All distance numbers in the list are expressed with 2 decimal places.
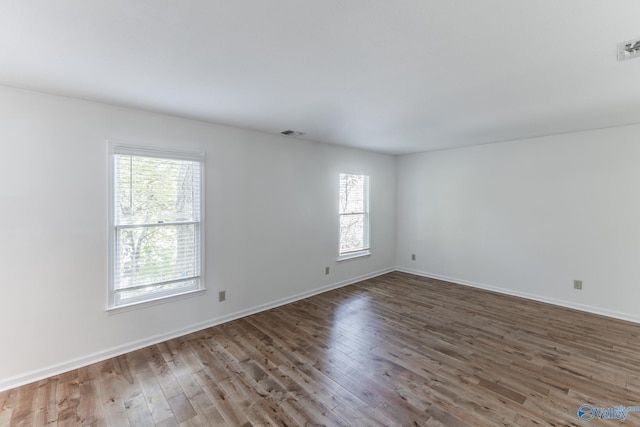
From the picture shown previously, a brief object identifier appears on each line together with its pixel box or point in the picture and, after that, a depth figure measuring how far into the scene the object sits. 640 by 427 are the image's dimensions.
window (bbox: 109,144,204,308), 2.77
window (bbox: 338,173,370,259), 5.02
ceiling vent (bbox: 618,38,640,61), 1.68
